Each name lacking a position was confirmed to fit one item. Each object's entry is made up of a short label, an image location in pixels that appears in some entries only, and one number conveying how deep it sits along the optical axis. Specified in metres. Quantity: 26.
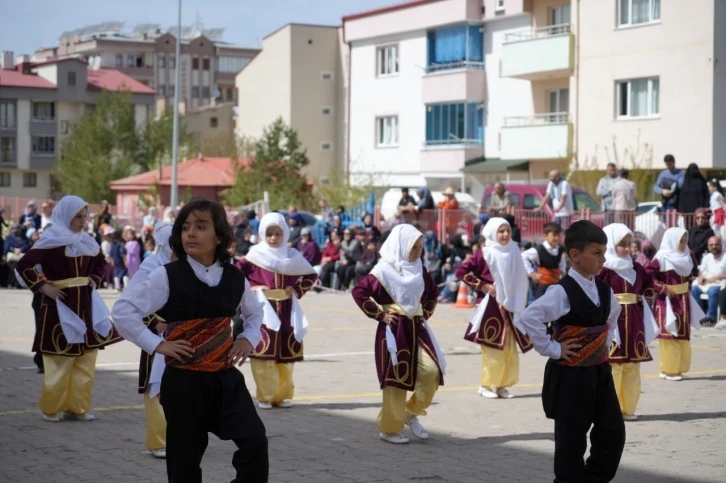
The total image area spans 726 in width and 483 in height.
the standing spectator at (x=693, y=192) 22.28
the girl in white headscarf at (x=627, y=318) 11.03
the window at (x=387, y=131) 51.62
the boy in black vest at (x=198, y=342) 6.25
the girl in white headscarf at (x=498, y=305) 12.48
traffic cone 24.30
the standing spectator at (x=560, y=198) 24.27
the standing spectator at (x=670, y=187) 22.64
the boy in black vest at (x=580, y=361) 7.12
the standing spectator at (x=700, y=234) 20.39
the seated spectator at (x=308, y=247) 23.53
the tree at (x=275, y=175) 51.25
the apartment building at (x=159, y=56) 122.56
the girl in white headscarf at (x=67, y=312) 10.70
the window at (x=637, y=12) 36.44
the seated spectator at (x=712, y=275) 19.81
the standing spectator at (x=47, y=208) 26.09
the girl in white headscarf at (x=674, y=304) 13.62
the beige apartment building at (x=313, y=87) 59.78
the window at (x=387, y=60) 51.28
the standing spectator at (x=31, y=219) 31.09
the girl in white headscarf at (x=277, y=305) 11.54
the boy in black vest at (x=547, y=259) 16.09
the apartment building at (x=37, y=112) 90.12
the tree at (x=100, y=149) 74.75
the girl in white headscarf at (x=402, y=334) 9.84
